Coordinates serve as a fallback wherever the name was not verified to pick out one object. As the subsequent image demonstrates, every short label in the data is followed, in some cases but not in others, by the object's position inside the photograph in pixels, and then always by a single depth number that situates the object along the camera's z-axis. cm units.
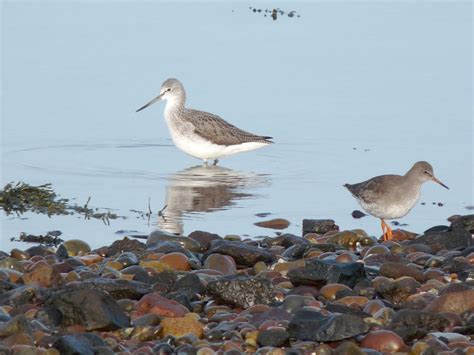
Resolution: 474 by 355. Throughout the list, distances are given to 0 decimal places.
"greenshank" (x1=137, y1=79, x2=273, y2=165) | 2994
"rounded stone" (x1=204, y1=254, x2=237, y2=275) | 1783
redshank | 2172
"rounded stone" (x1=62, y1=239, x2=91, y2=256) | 1925
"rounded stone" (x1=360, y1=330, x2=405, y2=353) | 1412
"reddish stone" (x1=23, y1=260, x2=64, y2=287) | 1644
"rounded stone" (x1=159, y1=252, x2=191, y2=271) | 1792
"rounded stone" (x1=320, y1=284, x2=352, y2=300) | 1636
